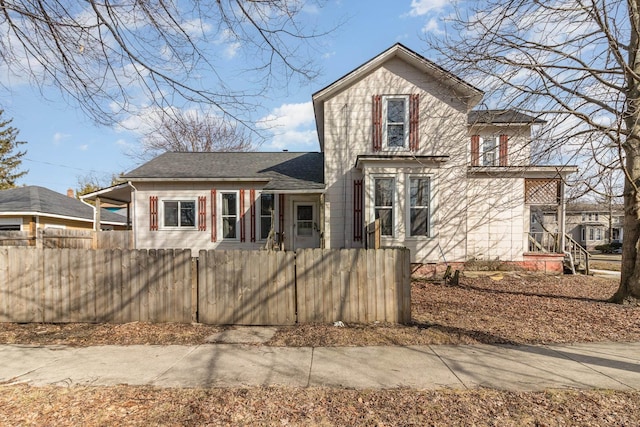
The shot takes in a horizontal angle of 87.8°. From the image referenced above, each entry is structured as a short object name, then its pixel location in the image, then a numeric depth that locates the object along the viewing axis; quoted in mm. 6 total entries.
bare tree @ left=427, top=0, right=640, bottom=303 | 6969
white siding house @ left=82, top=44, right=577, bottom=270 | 11078
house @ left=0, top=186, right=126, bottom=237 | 16666
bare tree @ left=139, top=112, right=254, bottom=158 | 29231
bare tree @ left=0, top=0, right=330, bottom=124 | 4227
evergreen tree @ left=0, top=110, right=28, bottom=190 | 33094
